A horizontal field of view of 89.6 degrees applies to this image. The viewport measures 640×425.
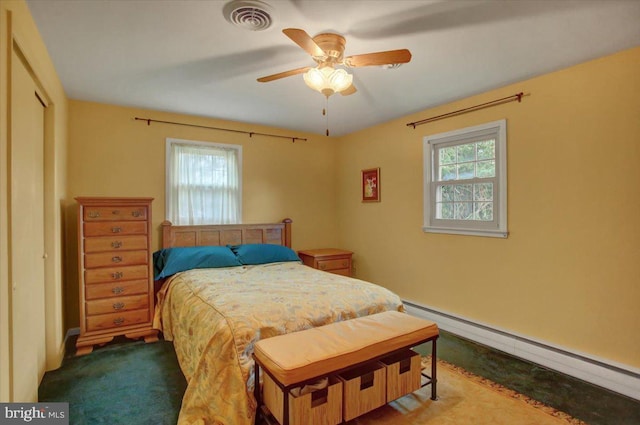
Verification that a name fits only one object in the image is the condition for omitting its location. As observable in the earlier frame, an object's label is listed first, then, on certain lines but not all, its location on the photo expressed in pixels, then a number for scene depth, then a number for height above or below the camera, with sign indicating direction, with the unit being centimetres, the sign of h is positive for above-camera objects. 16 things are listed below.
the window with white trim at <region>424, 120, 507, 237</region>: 300 +29
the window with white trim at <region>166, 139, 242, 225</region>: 377 +34
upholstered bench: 159 -76
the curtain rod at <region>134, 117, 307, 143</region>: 364 +103
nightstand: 425 -67
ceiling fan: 188 +90
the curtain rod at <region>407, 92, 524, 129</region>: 283 +99
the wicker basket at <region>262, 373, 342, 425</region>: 161 -101
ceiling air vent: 175 +112
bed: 184 -66
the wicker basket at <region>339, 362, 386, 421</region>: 177 -102
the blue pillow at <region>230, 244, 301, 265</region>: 370 -51
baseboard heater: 225 -119
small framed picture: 429 +34
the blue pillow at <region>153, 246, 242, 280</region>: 328 -51
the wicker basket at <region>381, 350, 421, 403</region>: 194 -102
